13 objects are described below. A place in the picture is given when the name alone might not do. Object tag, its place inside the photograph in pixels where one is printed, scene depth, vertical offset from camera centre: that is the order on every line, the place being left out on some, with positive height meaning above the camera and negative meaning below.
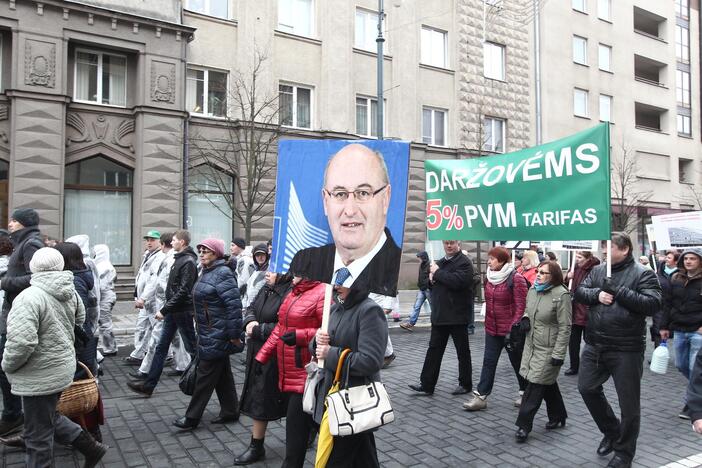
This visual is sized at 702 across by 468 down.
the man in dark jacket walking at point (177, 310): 6.75 -0.79
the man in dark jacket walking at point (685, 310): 6.73 -0.78
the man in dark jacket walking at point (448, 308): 6.92 -0.77
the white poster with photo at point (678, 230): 8.66 +0.26
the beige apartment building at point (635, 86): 26.76 +8.47
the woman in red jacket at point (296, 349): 4.07 -0.82
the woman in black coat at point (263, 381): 4.83 -1.18
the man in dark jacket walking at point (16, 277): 5.25 -0.32
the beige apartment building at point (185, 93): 14.95 +4.87
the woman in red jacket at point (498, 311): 6.52 -0.76
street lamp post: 15.73 +4.81
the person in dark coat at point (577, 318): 8.44 -1.08
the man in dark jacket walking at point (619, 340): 4.80 -0.81
